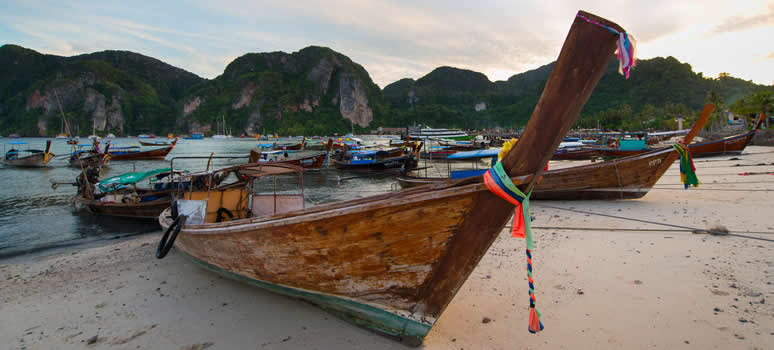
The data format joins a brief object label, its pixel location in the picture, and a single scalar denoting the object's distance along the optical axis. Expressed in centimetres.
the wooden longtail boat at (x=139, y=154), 3553
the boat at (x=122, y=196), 1036
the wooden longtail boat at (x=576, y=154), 2452
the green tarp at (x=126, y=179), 1001
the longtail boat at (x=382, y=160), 2338
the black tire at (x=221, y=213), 666
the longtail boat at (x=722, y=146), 1903
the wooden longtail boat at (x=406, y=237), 195
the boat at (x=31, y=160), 2934
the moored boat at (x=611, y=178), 823
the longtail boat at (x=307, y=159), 2360
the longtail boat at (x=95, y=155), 2386
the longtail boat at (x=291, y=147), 3705
